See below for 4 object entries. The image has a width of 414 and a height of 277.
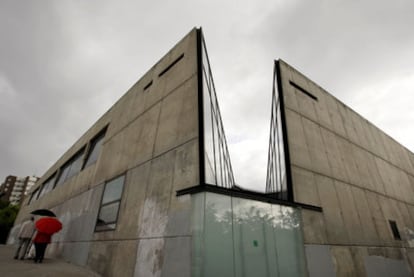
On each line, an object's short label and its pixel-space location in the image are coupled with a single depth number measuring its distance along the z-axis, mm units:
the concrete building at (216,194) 4535
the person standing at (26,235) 7270
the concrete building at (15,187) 82544
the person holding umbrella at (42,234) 6598
